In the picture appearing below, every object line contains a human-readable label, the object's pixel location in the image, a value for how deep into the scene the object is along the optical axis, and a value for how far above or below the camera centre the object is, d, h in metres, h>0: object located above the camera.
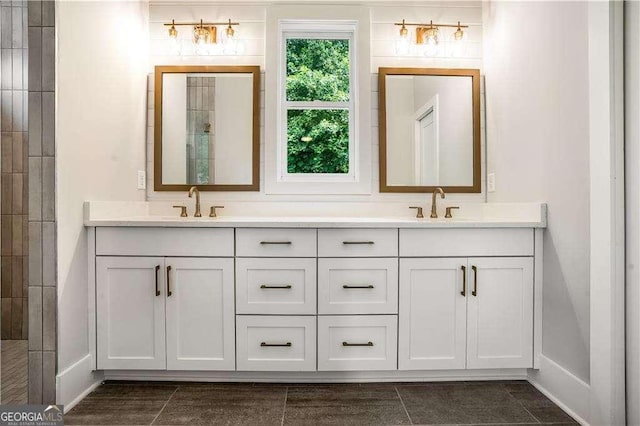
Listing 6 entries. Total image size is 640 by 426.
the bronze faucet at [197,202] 2.54 +0.07
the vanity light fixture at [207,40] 2.63 +1.16
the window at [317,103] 2.71 +0.75
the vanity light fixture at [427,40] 2.65 +1.17
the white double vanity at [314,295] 2.07 -0.43
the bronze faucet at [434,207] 2.56 +0.04
